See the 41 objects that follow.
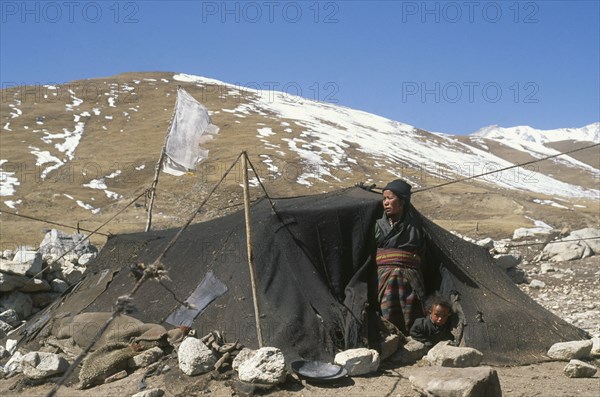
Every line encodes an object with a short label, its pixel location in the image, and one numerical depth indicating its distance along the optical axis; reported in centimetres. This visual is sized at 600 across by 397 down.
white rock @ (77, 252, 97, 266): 1223
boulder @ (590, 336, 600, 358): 668
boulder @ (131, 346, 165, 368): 605
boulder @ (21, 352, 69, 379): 613
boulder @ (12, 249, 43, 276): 1013
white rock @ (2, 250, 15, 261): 1146
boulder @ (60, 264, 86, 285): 1111
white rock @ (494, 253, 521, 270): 1276
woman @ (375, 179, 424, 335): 684
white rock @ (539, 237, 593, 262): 1414
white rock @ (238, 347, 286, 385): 527
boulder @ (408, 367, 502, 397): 449
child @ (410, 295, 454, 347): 665
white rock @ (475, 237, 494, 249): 1388
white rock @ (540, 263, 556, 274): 1330
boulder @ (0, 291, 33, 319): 994
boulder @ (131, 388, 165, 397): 527
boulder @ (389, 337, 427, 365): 628
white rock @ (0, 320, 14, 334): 913
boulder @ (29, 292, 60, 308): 1041
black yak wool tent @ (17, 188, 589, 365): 621
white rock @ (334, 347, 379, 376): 567
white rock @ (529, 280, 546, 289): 1205
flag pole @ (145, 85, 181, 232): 880
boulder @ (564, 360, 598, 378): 575
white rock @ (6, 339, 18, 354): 772
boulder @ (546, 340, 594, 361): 655
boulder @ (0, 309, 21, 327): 944
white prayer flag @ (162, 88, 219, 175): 872
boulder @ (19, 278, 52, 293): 1014
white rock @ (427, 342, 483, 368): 590
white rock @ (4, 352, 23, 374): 652
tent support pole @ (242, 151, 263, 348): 589
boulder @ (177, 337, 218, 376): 561
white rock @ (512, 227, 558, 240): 2132
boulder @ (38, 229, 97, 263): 1292
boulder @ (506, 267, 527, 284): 1251
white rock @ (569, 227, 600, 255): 1454
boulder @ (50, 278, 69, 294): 1070
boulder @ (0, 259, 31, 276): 987
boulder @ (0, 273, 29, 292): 978
